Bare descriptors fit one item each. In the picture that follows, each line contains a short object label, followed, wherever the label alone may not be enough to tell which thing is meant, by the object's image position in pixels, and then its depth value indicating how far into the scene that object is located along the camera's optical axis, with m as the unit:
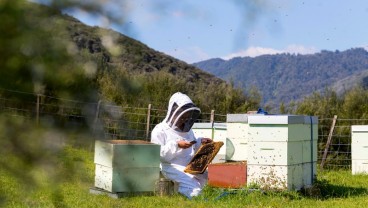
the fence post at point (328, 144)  15.10
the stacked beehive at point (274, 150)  8.30
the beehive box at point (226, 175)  8.66
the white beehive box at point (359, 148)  12.35
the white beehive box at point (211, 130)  10.92
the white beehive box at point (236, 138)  9.61
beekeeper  8.39
